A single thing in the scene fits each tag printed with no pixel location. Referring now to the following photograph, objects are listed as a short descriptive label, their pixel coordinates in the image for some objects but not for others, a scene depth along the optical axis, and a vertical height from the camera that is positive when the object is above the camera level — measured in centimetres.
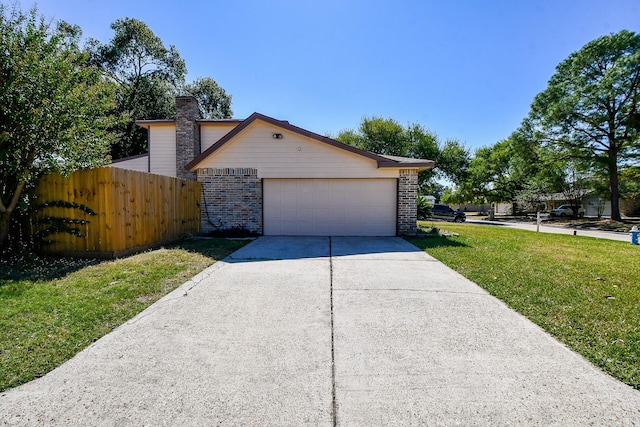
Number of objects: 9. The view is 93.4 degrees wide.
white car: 3075 -14
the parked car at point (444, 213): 2552 -18
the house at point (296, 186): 1034 +89
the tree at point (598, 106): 1922 +708
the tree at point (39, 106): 556 +206
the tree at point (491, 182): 3408 +327
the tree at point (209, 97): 2812 +1088
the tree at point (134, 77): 2364 +1110
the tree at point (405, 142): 3091 +728
